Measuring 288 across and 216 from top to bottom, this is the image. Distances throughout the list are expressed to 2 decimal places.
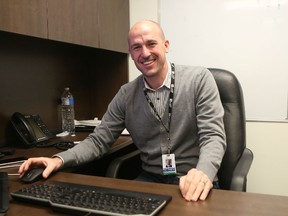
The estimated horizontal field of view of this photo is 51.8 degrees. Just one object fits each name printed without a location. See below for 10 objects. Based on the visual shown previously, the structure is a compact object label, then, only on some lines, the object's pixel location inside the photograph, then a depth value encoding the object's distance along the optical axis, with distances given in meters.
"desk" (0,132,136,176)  1.52
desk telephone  1.72
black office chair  1.56
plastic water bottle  2.22
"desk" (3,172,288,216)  0.76
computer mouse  1.04
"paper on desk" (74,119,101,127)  2.32
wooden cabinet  1.40
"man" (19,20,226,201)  1.44
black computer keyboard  0.76
